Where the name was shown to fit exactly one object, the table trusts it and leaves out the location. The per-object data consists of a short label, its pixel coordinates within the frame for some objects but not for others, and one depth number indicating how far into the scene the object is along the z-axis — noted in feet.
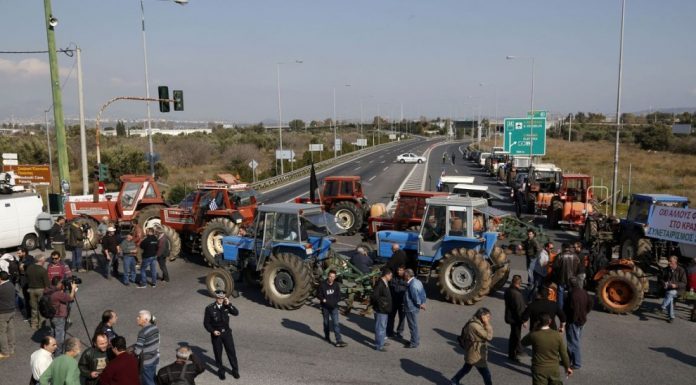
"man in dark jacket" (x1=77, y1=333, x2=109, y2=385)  22.36
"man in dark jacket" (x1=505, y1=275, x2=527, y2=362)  29.37
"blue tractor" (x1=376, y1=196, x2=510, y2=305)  39.14
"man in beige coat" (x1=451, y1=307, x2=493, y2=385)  25.57
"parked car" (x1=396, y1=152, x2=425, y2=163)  194.29
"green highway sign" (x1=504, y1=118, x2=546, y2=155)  111.34
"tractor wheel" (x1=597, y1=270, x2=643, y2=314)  37.22
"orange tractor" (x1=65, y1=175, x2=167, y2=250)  59.93
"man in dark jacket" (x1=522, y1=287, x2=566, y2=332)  27.30
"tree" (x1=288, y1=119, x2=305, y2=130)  513.37
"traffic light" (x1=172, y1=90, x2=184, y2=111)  73.05
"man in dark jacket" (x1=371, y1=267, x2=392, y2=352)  31.01
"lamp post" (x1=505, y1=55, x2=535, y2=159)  111.55
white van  56.13
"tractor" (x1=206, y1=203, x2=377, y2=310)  38.06
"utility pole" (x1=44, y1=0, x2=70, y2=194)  65.41
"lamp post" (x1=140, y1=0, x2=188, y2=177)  70.27
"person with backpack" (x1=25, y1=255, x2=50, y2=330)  34.47
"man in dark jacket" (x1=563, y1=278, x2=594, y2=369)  28.63
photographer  30.09
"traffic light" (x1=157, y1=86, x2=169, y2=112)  72.18
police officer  27.30
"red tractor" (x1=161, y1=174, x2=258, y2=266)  51.96
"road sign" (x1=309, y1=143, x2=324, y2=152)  172.96
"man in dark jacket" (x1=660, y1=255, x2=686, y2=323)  36.40
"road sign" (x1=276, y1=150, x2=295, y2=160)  138.62
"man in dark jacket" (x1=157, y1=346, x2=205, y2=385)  21.59
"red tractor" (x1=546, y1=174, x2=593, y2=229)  69.26
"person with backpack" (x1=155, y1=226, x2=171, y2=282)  44.65
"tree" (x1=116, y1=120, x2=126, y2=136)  344.24
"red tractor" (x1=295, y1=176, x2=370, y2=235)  69.46
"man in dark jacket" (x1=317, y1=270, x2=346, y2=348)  31.81
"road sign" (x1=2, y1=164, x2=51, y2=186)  86.94
